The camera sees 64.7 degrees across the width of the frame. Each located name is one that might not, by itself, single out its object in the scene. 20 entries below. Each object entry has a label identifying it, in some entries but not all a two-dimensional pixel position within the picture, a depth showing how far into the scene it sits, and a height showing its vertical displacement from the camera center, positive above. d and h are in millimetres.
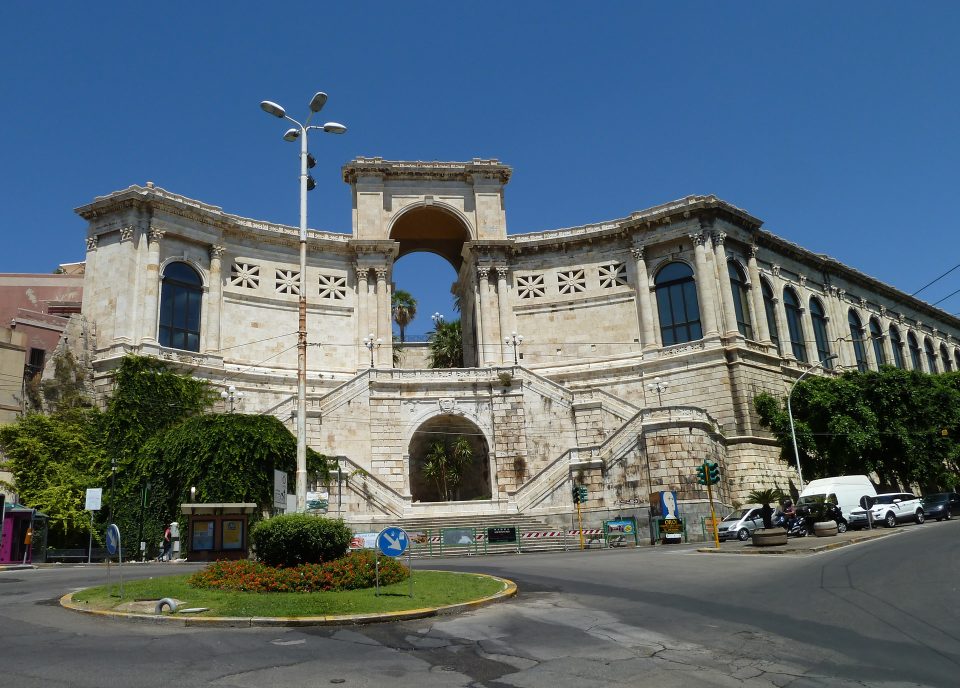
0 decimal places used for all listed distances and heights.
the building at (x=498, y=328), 41219 +12615
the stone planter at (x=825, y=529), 28141 -861
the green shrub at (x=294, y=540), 17203 -139
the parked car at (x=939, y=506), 37719 -343
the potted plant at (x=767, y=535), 25453 -881
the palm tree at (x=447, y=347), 60844 +14076
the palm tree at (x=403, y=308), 73250 +20711
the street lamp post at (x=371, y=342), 49531 +12018
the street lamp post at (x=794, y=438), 41219 +3644
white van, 34000 +629
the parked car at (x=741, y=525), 33281 -691
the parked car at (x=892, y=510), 33125 -396
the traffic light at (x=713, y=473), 28453 +1390
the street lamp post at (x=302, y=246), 19672 +8006
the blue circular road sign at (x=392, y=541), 14734 -247
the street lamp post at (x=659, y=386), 48438 +7941
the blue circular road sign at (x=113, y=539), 14602 +86
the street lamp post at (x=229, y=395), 44938 +8225
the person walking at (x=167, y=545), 32812 -181
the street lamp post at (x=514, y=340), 50969 +11993
